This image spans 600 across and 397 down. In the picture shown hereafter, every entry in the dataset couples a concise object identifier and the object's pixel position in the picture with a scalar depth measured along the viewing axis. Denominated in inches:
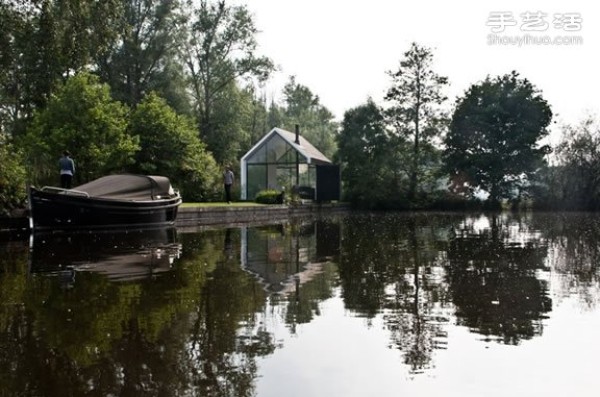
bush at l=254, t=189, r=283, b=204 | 1220.5
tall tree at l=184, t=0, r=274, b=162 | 1738.4
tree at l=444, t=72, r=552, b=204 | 1555.1
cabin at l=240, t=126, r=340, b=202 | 1478.8
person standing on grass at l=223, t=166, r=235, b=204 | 1071.0
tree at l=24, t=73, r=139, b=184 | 893.2
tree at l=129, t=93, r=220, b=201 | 1063.6
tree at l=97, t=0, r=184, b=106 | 1571.1
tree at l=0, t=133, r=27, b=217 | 634.8
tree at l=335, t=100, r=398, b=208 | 1576.0
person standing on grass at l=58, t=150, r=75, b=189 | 707.4
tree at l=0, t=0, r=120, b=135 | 613.9
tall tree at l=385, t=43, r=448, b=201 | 1603.1
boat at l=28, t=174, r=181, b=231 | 605.3
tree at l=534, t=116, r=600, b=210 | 1508.4
